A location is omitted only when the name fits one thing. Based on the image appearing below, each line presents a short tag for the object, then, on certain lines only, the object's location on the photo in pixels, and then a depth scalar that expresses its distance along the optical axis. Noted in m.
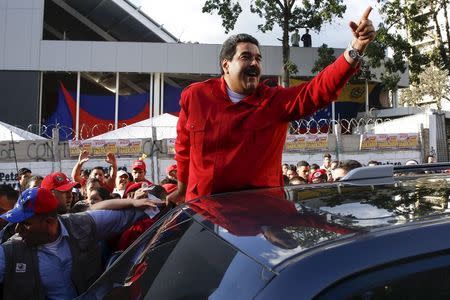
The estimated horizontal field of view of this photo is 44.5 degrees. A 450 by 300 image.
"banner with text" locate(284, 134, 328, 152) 13.09
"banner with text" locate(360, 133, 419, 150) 13.26
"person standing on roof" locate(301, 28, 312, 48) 22.30
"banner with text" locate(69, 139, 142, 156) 12.48
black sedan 1.20
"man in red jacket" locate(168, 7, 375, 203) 2.78
